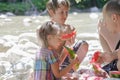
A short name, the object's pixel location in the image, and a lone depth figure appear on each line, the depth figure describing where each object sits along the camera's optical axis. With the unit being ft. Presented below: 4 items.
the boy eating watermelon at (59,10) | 11.71
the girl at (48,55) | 9.60
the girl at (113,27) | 9.22
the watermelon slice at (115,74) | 8.99
